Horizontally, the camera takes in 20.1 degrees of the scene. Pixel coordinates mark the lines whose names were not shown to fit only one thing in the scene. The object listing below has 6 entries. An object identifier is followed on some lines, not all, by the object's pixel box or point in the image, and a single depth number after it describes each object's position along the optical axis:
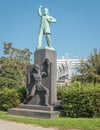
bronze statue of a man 16.66
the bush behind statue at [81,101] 12.78
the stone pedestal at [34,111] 12.95
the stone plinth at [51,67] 14.91
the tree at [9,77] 29.86
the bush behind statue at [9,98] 16.64
